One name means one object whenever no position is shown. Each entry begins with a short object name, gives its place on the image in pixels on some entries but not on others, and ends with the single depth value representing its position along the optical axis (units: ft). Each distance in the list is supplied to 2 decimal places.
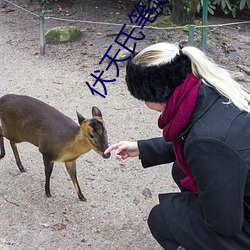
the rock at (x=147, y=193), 10.93
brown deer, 9.33
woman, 6.09
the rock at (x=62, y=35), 20.22
